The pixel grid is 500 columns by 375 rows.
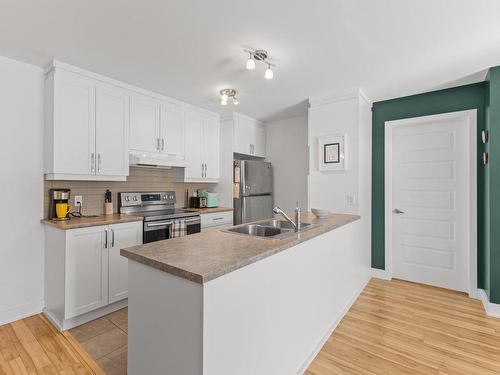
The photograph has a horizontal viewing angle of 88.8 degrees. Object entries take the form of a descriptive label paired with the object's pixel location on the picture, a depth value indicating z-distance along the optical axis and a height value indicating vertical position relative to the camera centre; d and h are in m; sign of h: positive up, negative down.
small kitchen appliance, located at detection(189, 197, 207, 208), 4.12 -0.23
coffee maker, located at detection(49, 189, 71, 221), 2.59 -0.17
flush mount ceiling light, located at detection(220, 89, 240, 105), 3.07 +1.20
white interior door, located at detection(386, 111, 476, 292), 3.15 -0.14
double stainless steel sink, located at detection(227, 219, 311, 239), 2.12 -0.34
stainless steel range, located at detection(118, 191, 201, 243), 2.95 -0.33
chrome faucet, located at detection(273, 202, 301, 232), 2.01 -0.24
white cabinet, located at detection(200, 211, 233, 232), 3.66 -0.49
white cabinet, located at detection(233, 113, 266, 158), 4.29 +0.92
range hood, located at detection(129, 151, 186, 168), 3.10 +0.37
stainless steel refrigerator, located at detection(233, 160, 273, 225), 4.10 -0.05
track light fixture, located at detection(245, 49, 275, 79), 2.17 +1.21
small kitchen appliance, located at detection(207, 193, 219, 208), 4.20 -0.20
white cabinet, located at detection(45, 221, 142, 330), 2.32 -0.81
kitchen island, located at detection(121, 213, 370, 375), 1.11 -0.60
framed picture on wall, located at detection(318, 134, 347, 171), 3.24 +0.47
